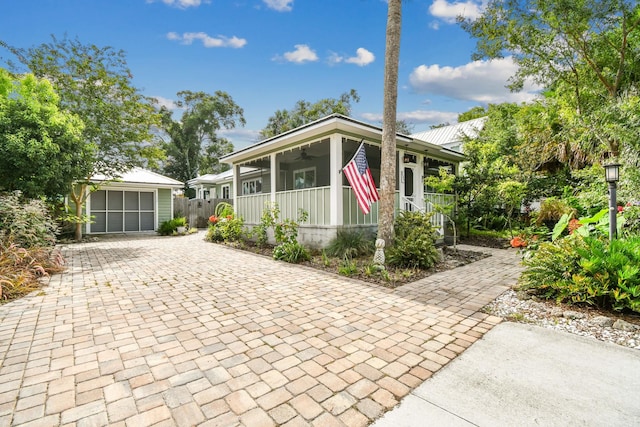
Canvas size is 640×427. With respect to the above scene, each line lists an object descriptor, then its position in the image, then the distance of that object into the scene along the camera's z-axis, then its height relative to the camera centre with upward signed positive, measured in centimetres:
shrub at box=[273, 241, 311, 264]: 715 -104
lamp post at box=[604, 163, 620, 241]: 427 +25
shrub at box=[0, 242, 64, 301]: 455 -104
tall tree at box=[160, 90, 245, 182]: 2964 +876
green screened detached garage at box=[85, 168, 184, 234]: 1406 +48
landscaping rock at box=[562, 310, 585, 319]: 347 -126
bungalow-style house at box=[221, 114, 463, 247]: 759 +161
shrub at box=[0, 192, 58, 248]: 627 -23
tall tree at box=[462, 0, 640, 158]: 920 +603
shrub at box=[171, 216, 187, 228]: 1489 -50
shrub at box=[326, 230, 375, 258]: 715 -86
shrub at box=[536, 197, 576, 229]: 859 -3
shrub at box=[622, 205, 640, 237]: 475 -15
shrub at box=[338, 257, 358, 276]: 570 -115
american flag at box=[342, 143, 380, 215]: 663 +75
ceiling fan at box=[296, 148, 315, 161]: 961 +205
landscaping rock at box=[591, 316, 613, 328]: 322 -125
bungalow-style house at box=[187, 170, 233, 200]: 1970 +208
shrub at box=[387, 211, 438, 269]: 603 -79
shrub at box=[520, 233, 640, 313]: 344 -83
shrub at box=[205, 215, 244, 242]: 1063 -65
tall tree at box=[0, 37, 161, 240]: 1109 +471
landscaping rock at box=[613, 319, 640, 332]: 308 -125
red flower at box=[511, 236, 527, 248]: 716 -77
